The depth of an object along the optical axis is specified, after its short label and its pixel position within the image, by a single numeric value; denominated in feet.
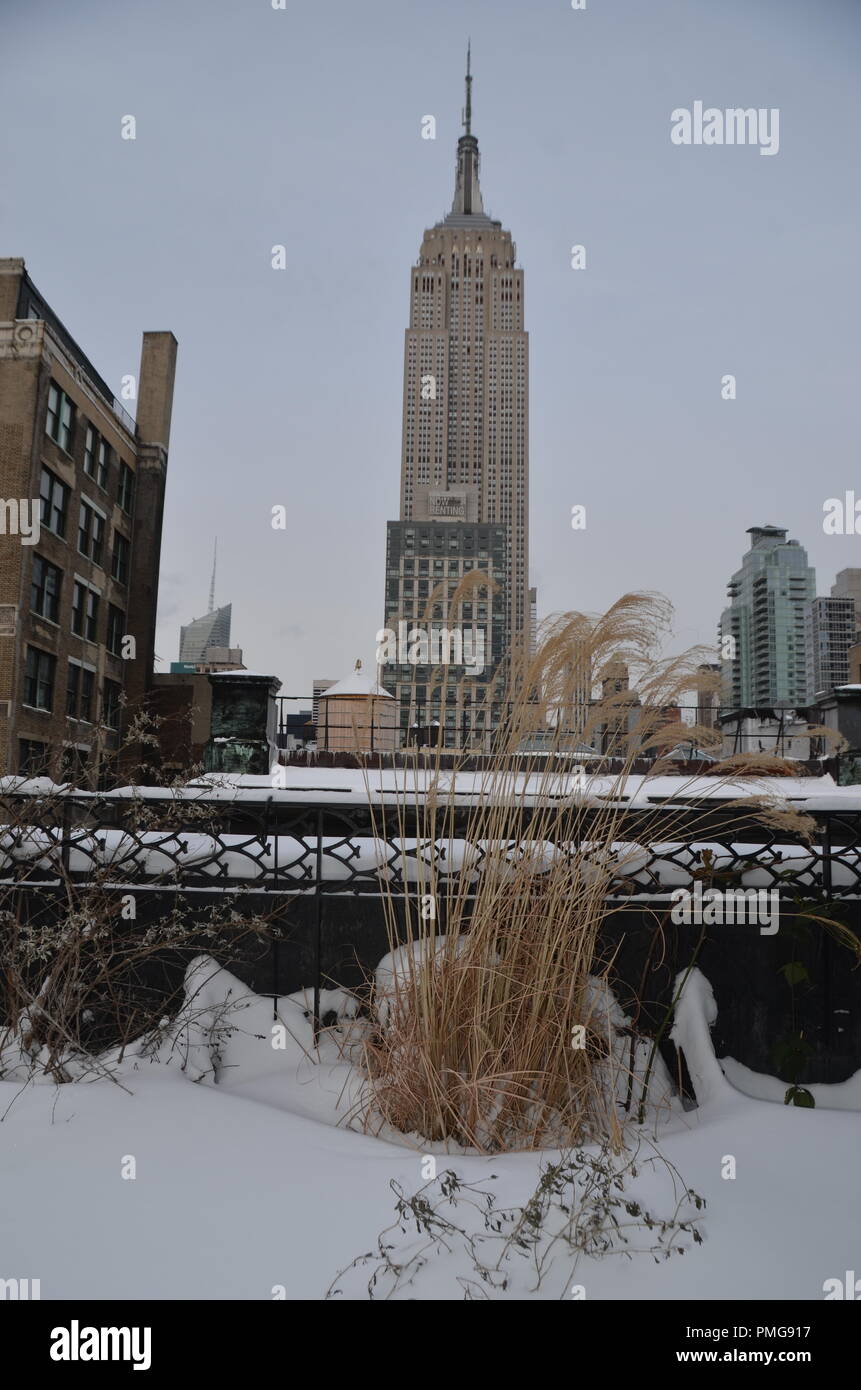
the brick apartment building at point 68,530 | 57.93
